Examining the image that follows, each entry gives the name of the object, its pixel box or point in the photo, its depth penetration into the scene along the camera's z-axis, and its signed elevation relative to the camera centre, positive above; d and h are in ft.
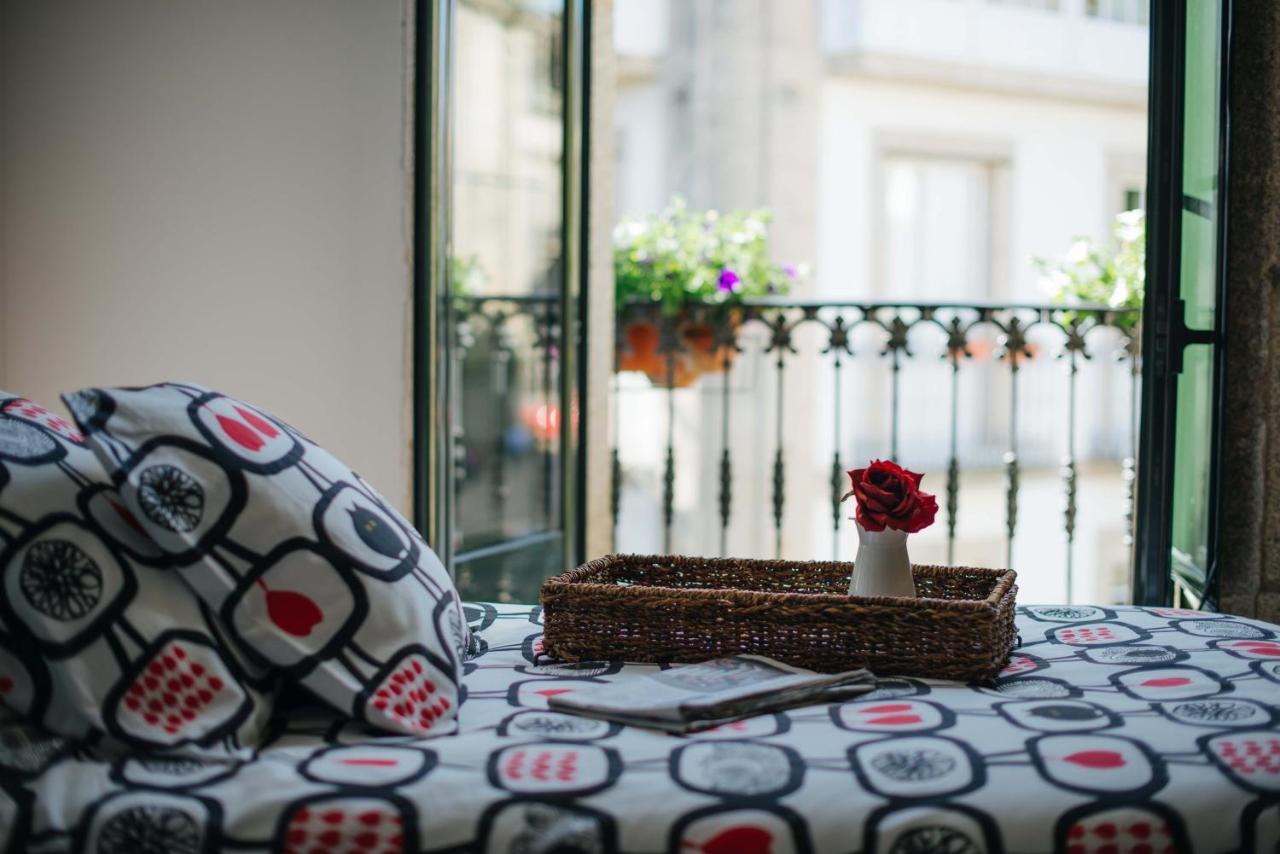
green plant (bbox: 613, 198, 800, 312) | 11.62 +0.92
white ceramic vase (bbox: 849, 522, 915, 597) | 5.09 -0.88
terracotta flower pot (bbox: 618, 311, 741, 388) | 11.84 +0.04
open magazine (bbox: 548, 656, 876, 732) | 4.09 -1.20
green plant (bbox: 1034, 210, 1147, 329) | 10.84 +0.80
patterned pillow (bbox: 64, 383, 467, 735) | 4.05 -0.70
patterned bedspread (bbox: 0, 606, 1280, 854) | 3.42 -1.27
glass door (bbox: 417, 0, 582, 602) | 9.75 +0.54
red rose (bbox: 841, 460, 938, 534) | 5.09 -0.60
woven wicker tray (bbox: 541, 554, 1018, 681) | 4.68 -1.09
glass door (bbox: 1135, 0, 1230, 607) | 7.58 +0.57
